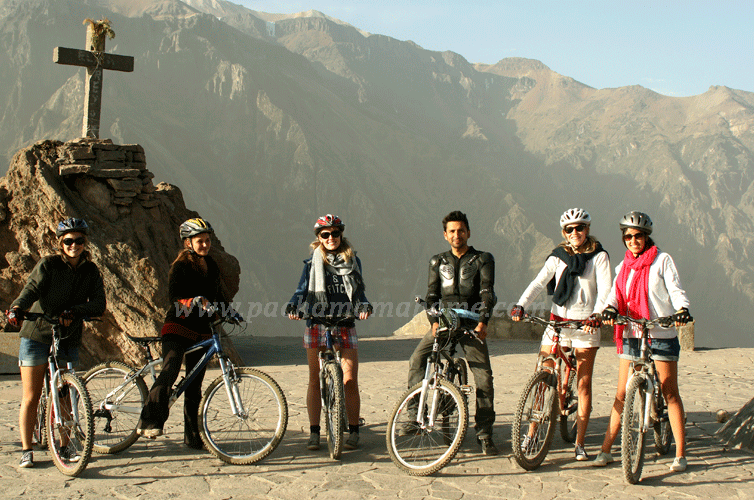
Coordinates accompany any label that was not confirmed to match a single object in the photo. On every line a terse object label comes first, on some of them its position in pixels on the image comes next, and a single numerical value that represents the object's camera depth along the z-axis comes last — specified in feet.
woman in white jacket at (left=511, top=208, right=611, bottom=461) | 16.52
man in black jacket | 16.96
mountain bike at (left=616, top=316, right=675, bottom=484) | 14.53
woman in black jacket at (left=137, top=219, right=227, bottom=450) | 15.72
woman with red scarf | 15.40
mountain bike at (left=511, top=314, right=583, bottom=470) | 15.33
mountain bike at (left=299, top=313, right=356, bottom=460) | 16.05
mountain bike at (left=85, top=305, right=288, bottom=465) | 15.85
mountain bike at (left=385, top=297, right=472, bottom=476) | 15.15
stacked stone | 35.50
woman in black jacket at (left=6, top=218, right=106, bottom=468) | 15.57
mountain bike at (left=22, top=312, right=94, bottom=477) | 14.92
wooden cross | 38.91
